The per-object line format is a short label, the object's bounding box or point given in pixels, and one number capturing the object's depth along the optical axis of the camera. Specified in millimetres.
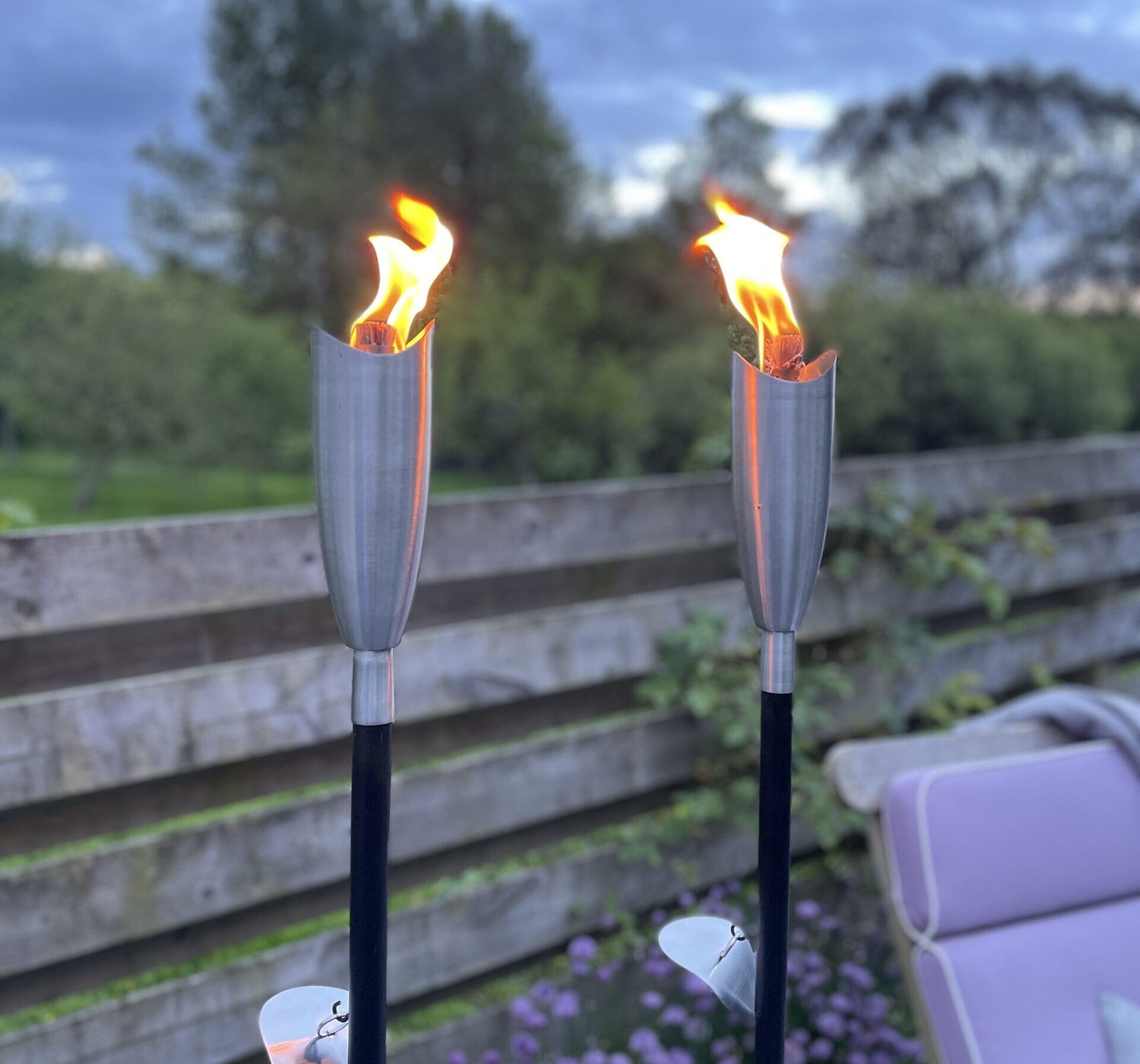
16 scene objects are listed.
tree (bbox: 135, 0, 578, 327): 24062
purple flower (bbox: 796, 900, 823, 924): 2303
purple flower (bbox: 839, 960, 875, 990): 2182
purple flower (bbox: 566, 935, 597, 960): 2088
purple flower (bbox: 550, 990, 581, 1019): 1929
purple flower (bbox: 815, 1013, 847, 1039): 2045
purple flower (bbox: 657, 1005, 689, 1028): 2004
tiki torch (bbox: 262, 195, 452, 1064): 723
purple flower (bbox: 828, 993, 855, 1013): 2068
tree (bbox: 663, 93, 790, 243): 25125
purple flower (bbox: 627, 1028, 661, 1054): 1927
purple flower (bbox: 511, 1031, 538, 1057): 1922
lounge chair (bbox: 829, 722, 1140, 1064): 1592
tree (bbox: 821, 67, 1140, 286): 28453
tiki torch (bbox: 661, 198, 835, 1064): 818
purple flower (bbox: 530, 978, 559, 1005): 2047
